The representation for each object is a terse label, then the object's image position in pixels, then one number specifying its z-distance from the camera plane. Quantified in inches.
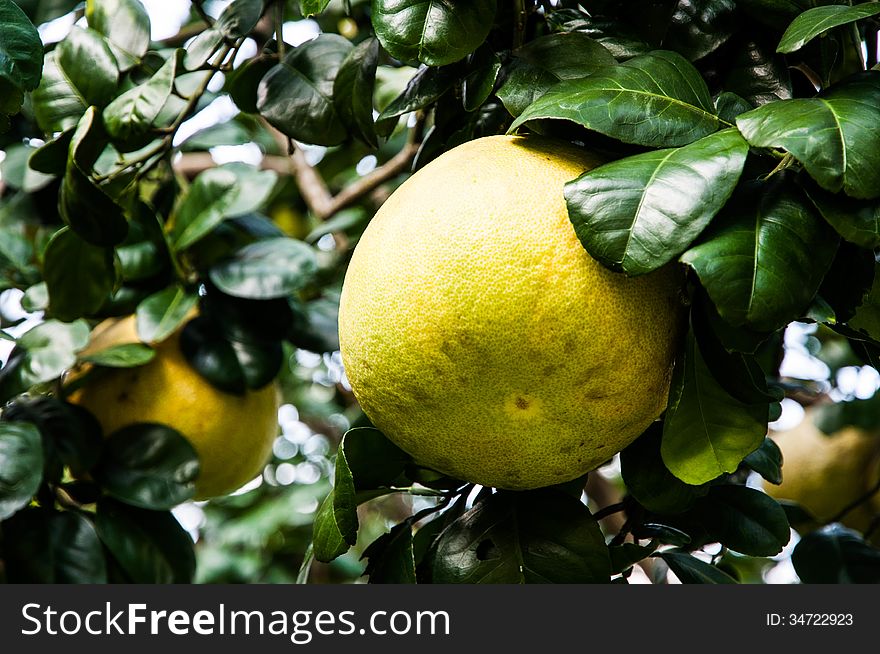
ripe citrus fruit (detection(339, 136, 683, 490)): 33.9
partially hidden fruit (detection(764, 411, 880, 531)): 83.9
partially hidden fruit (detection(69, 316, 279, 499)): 49.2
